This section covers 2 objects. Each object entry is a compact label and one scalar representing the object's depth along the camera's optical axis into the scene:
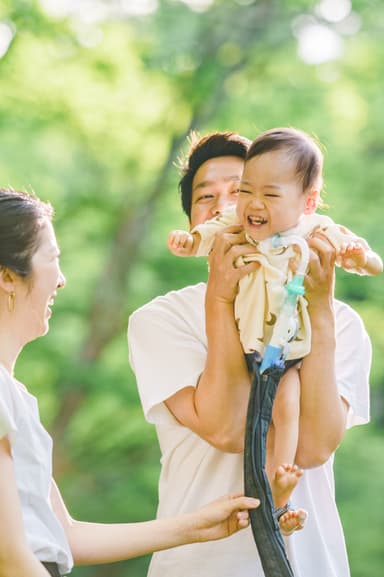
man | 3.38
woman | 3.11
